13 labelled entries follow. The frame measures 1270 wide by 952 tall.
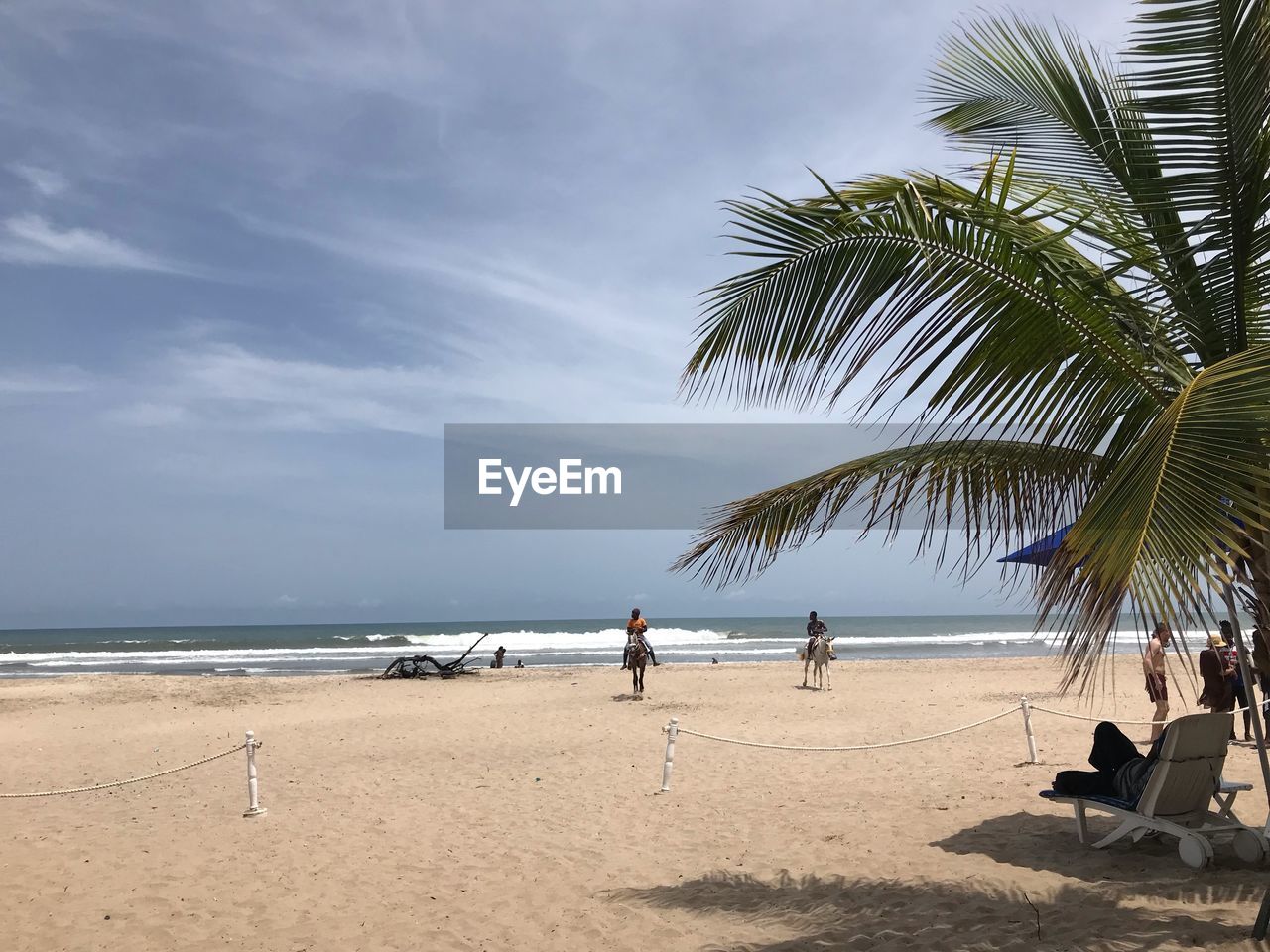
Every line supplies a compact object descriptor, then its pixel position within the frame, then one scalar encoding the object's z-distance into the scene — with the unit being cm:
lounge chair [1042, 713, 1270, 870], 603
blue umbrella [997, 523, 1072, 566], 640
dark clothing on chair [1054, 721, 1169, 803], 658
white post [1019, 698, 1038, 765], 1016
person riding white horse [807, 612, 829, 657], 1973
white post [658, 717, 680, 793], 930
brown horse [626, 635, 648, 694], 1838
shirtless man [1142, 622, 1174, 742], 1028
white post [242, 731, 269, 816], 898
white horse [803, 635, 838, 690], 1968
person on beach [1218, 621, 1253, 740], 995
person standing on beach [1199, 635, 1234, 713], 966
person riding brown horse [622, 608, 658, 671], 1815
